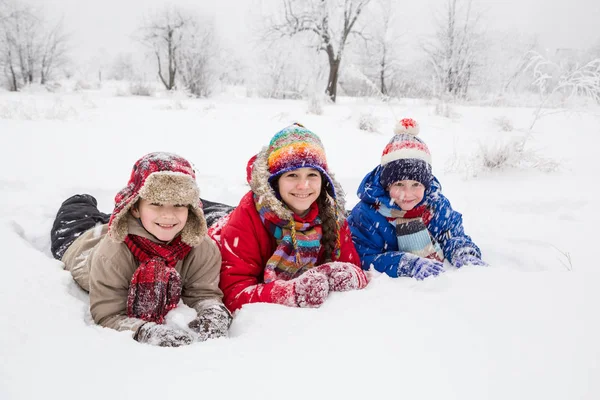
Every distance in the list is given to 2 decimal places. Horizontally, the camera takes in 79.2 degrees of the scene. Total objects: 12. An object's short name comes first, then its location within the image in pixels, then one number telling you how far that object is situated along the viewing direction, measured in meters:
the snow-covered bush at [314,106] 8.10
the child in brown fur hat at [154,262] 1.72
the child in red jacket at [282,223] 2.12
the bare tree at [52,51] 18.91
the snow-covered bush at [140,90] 15.91
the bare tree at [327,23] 15.20
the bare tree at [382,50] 18.33
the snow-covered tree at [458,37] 15.37
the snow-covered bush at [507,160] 4.37
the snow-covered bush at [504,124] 6.62
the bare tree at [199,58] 19.20
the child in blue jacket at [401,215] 2.62
